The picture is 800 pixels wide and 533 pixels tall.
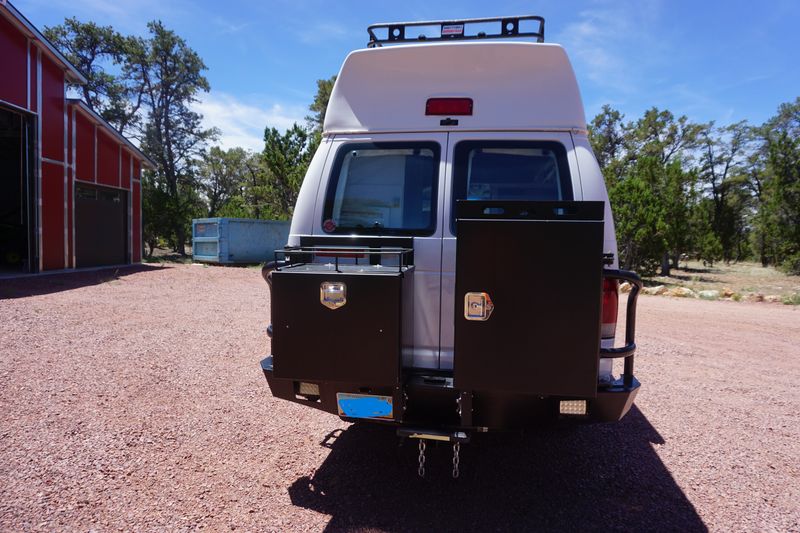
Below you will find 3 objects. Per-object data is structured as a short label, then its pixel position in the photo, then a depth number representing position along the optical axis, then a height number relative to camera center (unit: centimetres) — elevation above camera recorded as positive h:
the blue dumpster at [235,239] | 2052 +12
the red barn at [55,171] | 1302 +225
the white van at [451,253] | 233 -3
